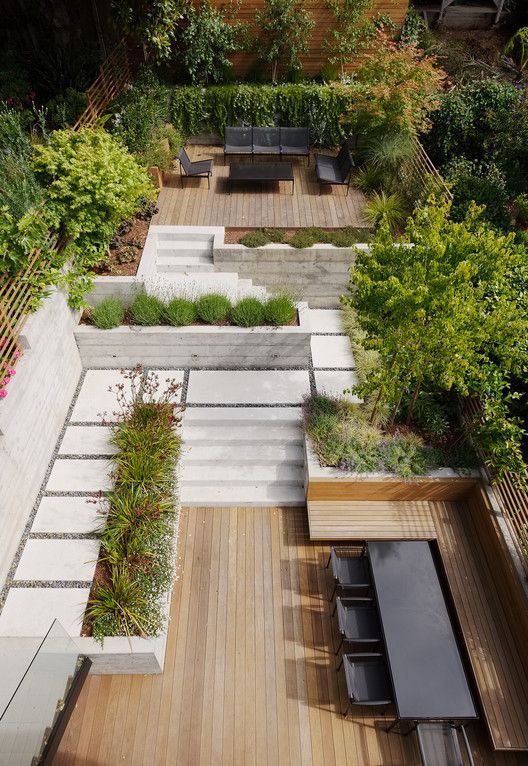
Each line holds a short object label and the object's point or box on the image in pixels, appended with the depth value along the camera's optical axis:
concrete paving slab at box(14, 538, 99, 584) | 5.18
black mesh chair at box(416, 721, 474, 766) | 4.15
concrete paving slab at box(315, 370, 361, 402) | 6.93
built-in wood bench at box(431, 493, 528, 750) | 4.48
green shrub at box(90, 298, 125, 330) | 6.89
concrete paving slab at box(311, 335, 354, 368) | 7.37
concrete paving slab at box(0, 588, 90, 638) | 4.80
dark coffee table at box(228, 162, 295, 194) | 9.05
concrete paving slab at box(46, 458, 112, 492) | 5.90
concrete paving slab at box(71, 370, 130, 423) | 6.66
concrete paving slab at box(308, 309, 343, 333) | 7.91
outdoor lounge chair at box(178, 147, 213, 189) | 9.17
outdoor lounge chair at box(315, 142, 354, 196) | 9.16
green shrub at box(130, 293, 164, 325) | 6.91
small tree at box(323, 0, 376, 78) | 9.76
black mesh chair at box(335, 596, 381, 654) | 4.71
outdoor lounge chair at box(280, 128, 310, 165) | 9.67
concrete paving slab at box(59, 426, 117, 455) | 6.27
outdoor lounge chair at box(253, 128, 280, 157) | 9.73
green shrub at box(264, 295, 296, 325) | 7.00
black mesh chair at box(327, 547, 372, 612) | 5.03
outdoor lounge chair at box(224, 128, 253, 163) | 9.73
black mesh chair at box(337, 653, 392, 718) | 4.37
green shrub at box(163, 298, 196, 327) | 6.90
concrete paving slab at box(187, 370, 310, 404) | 6.93
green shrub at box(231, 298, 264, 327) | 6.97
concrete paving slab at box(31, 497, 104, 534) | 5.54
